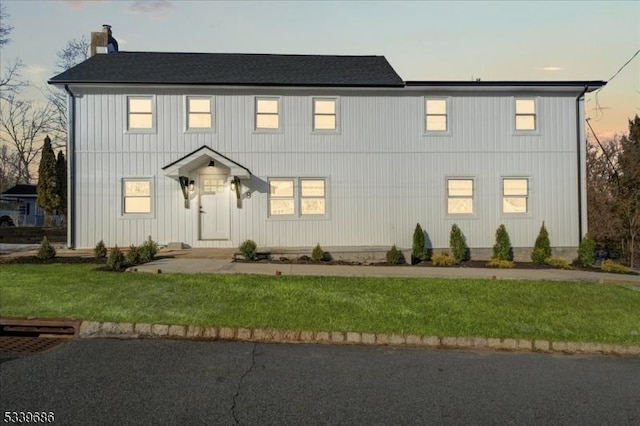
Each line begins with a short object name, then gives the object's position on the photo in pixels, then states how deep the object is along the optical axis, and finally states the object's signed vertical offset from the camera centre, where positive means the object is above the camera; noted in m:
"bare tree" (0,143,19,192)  55.21 +5.75
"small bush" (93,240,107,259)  13.62 -0.92
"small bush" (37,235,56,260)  13.09 -0.90
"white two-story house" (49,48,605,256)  16.41 +2.06
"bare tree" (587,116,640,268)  19.70 +0.74
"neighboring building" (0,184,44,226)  45.78 +1.08
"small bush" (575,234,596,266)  16.02 -1.08
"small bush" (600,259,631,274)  14.64 -1.48
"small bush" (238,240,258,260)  14.14 -0.91
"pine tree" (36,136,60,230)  29.06 +2.11
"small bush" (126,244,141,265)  12.45 -0.97
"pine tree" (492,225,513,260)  16.59 -0.93
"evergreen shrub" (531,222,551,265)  15.98 -0.98
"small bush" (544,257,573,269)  15.23 -1.37
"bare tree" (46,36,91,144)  36.53 +8.97
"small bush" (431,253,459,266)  15.36 -1.32
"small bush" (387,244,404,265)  14.95 -1.14
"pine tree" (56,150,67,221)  29.69 +2.05
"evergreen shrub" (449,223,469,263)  16.42 -0.89
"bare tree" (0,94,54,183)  46.12 +7.41
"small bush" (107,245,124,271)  11.52 -1.00
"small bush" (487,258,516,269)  14.80 -1.36
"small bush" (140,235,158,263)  13.09 -0.93
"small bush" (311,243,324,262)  14.73 -1.06
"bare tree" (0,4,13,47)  23.34 +8.61
